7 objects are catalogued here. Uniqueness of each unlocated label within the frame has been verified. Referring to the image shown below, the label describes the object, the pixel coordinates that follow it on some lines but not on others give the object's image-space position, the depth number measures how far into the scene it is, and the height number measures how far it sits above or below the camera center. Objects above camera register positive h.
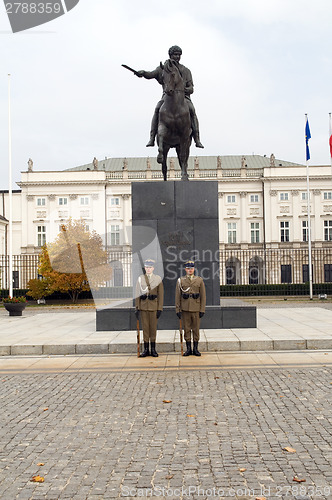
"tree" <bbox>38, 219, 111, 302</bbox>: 32.54 -0.06
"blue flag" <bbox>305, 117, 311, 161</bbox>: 27.50 +6.57
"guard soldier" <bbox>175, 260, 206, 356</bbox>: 9.09 -0.87
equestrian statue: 11.25 +3.41
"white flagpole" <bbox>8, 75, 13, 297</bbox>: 23.83 +4.80
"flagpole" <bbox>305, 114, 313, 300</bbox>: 27.50 +5.92
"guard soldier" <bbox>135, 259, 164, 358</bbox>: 9.07 -0.85
